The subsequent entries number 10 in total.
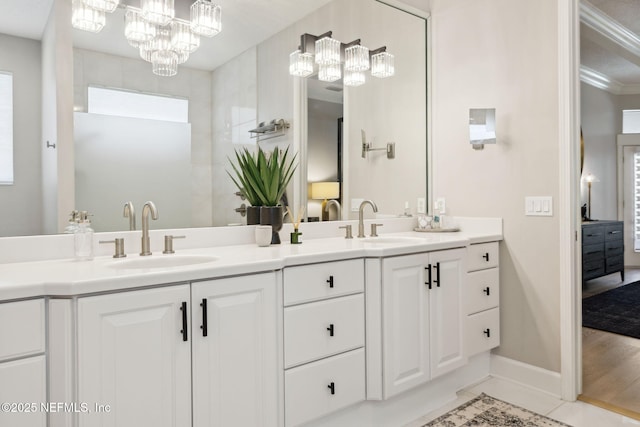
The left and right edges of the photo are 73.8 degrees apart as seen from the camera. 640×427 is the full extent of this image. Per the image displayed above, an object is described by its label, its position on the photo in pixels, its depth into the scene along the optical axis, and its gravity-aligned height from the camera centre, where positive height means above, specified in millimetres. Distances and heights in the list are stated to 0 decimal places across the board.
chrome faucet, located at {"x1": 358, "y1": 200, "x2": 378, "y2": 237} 2564 -46
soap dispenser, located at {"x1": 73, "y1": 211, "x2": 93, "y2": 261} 1632 -112
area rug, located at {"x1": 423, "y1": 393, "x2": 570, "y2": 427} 2041 -1028
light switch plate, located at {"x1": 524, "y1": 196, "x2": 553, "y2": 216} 2346 +21
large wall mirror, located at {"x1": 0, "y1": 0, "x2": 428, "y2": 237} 1646 +467
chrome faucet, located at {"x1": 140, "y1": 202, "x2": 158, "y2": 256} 1771 -49
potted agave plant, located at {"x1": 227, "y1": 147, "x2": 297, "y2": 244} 2104 +130
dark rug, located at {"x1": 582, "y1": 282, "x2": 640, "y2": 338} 3527 -965
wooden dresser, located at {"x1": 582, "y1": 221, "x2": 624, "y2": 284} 4891 -479
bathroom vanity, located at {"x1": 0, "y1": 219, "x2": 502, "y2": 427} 1194 -435
